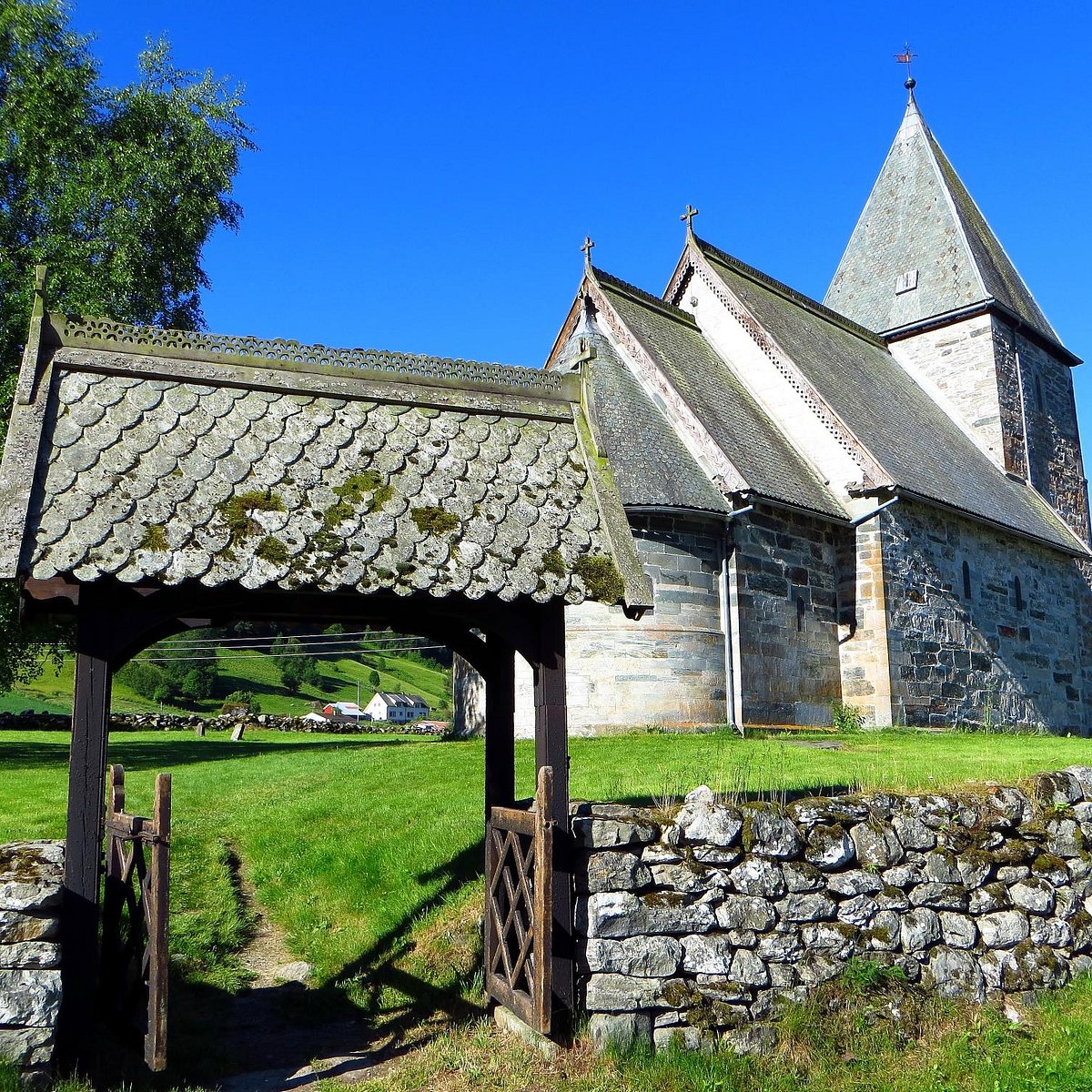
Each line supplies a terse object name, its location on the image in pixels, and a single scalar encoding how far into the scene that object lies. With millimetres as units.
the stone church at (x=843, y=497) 18531
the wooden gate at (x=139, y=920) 5539
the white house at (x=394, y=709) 85250
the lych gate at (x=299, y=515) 6070
